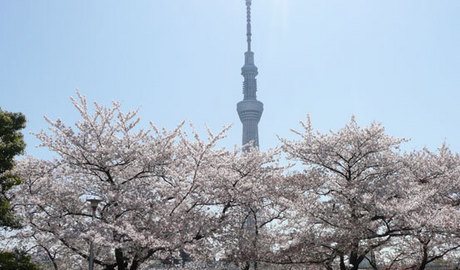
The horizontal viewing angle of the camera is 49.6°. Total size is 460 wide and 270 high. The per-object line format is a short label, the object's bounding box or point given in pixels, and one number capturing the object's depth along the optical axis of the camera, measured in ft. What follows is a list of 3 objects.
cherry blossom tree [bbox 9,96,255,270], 48.49
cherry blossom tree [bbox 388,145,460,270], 51.29
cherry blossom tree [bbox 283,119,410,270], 53.57
